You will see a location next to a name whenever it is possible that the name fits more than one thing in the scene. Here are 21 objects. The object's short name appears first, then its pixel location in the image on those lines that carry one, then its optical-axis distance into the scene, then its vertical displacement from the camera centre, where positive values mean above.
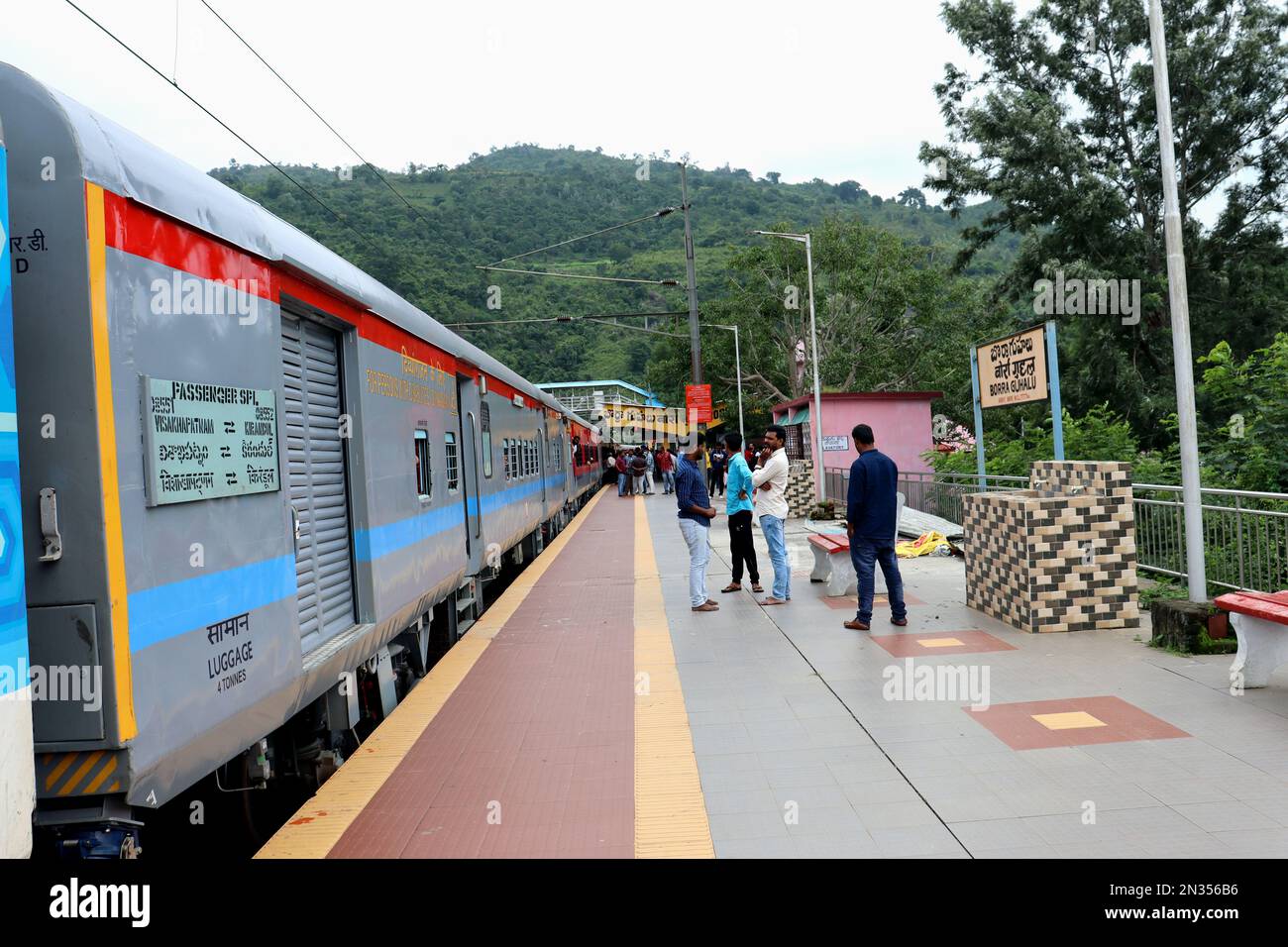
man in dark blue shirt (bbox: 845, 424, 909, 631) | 8.59 -0.61
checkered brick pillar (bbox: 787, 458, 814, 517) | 22.33 -0.96
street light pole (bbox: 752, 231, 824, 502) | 21.13 -0.04
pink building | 24.61 +0.57
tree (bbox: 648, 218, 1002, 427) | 45.09 +6.09
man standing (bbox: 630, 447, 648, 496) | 36.81 -0.48
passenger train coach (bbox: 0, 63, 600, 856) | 3.09 +0.02
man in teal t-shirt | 10.41 -0.64
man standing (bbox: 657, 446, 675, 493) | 38.09 -0.49
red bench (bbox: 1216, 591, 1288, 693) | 6.09 -1.31
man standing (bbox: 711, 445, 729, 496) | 28.73 -0.39
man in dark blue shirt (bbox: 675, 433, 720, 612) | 9.96 -0.62
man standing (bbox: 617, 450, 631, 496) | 36.94 -0.86
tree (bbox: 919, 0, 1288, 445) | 26.39 +7.27
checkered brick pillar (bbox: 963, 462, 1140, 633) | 8.05 -0.96
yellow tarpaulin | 14.06 -1.44
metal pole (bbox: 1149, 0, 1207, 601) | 7.45 +0.70
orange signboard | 27.50 +1.44
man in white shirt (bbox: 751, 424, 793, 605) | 10.15 -0.54
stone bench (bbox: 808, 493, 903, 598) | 10.84 -1.30
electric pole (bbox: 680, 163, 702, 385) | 27.33 +4.02
